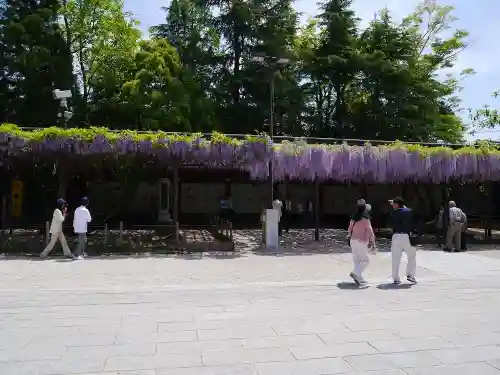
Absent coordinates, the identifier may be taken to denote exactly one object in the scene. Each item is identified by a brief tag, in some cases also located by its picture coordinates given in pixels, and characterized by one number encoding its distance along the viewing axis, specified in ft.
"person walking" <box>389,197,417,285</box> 27.99
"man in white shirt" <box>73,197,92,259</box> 38.09
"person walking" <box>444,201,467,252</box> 43.65
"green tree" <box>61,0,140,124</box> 78.59
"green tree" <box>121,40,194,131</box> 67.36
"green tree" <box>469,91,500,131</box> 83.66
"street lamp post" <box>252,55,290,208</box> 77.04
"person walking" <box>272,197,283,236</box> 48.59
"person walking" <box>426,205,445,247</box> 51.34
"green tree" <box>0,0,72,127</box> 69.05
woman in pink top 27.63
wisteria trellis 42.06
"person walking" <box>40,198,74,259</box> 37.73
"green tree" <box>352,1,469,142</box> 80.18
